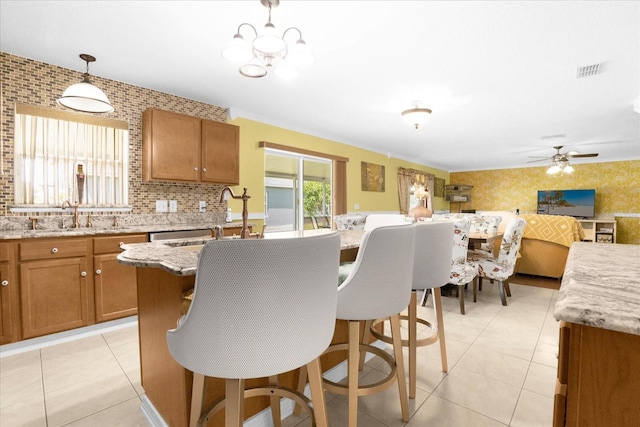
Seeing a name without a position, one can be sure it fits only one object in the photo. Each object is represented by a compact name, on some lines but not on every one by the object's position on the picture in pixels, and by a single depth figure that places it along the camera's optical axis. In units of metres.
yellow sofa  4.25
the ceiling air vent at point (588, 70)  2.84
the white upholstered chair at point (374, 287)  1.28
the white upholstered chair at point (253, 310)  0.78
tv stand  7.47
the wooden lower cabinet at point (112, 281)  2.72
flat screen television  7.95
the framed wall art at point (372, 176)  6.38
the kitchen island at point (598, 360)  0.54
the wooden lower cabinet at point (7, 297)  2.31
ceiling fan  6.28
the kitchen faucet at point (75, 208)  2.88
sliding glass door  4.79
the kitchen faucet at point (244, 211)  1.46
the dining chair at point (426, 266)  1.76
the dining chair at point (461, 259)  3.15
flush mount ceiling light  3.58
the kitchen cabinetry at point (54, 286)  2.40
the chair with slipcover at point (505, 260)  3.45
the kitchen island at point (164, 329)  1.19
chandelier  1.75
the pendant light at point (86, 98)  2.31
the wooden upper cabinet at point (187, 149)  3.28
